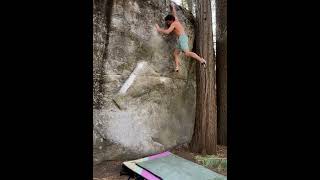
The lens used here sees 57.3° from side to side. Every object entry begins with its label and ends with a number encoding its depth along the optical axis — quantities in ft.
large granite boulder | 14.21
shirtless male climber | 15.70
